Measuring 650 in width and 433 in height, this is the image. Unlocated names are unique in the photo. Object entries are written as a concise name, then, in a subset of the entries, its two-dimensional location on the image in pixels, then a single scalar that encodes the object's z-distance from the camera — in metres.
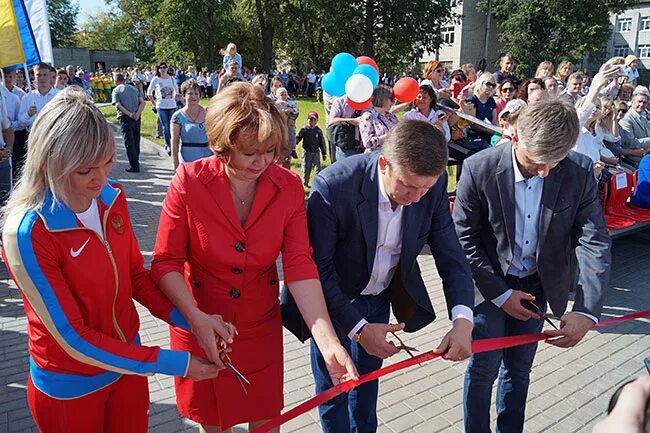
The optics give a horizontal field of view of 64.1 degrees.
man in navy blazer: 2.00
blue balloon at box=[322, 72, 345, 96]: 7.78
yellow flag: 6.02
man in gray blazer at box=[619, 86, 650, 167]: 8.08
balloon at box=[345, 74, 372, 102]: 6.97
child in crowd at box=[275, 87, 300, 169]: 9.22
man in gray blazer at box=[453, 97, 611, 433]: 2.52
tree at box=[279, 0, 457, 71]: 36.81
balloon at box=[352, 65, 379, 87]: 7.42
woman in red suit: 1.88
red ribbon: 2.04
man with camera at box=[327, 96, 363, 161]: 7.47
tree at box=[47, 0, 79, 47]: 63.59
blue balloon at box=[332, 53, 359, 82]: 7.77
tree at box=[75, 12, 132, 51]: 69.16
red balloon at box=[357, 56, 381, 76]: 7.95
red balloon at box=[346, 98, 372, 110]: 7.13
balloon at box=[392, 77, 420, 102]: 7.59
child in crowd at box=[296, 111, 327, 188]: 9.19
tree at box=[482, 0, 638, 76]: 45.97
